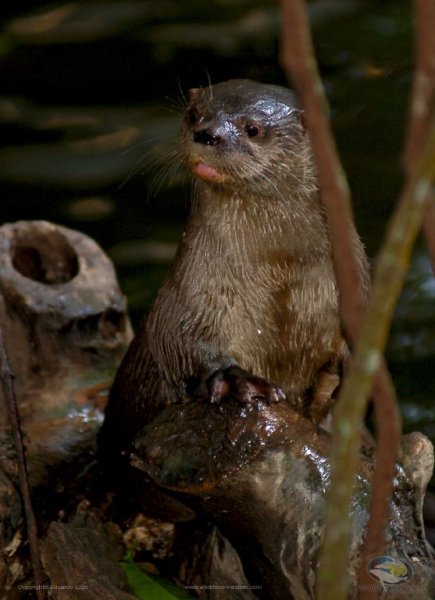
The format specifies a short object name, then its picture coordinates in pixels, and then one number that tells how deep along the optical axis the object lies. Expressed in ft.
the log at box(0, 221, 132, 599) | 23.23
